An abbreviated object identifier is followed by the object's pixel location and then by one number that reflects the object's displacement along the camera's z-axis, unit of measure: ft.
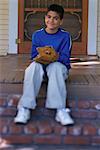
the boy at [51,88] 11.77
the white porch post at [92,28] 24.76
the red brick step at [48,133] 11.70
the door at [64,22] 24.85
